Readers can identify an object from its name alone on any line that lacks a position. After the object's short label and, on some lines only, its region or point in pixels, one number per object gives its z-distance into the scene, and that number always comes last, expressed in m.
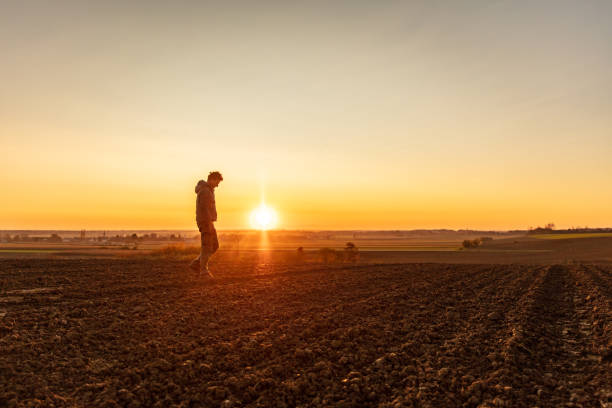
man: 10.62
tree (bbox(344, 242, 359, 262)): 29.91
